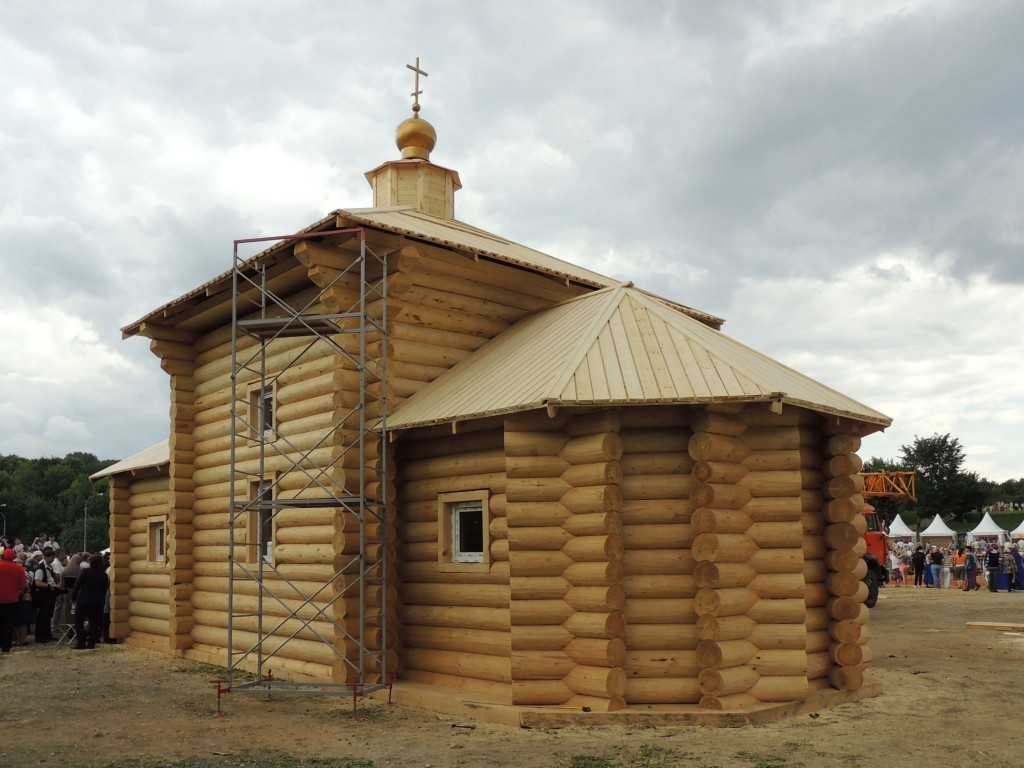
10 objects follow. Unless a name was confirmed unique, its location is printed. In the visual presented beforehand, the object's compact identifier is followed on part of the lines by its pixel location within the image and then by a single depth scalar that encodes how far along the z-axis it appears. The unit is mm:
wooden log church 10250
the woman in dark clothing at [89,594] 18312
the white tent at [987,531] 48125
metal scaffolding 11969
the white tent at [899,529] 50406
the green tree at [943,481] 73438
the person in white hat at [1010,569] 30625
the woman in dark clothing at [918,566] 34781
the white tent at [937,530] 47559
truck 23062
